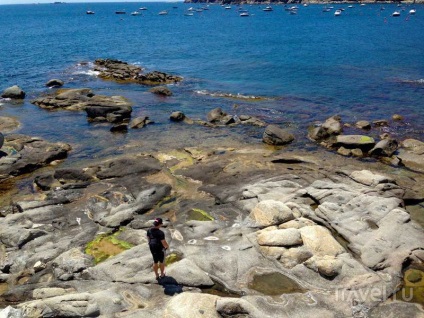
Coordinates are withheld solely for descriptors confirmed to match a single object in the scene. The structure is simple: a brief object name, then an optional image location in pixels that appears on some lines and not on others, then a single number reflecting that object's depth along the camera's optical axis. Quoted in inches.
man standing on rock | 619.2
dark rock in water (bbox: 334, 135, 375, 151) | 1275.7
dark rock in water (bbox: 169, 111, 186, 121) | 1651.3
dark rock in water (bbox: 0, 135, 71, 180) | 1198.3
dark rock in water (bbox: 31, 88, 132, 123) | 1696.4
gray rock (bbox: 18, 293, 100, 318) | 532.8
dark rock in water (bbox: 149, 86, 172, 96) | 2074.3
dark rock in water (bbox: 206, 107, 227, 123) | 1622.8
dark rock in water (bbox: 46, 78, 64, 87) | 2267.5
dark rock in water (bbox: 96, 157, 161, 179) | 1120.2
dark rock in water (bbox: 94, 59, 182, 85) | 2389.3
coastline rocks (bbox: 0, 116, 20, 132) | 1593.3
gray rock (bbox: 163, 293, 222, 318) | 546.6
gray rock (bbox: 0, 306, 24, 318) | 508.1
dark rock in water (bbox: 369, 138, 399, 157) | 1241.1
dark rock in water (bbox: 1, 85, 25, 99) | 2034.9
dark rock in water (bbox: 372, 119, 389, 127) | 1537.2
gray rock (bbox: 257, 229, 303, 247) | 721.6
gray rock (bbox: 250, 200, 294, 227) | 792.9
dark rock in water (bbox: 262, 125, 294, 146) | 1370.6
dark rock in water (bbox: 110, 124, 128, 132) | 1557.6
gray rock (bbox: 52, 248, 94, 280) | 670.5
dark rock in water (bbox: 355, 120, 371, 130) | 1509.6
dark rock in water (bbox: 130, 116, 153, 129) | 1588.3
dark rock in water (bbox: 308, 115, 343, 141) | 1402.6
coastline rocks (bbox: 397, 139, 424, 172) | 1176.8
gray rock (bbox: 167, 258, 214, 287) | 637.3
